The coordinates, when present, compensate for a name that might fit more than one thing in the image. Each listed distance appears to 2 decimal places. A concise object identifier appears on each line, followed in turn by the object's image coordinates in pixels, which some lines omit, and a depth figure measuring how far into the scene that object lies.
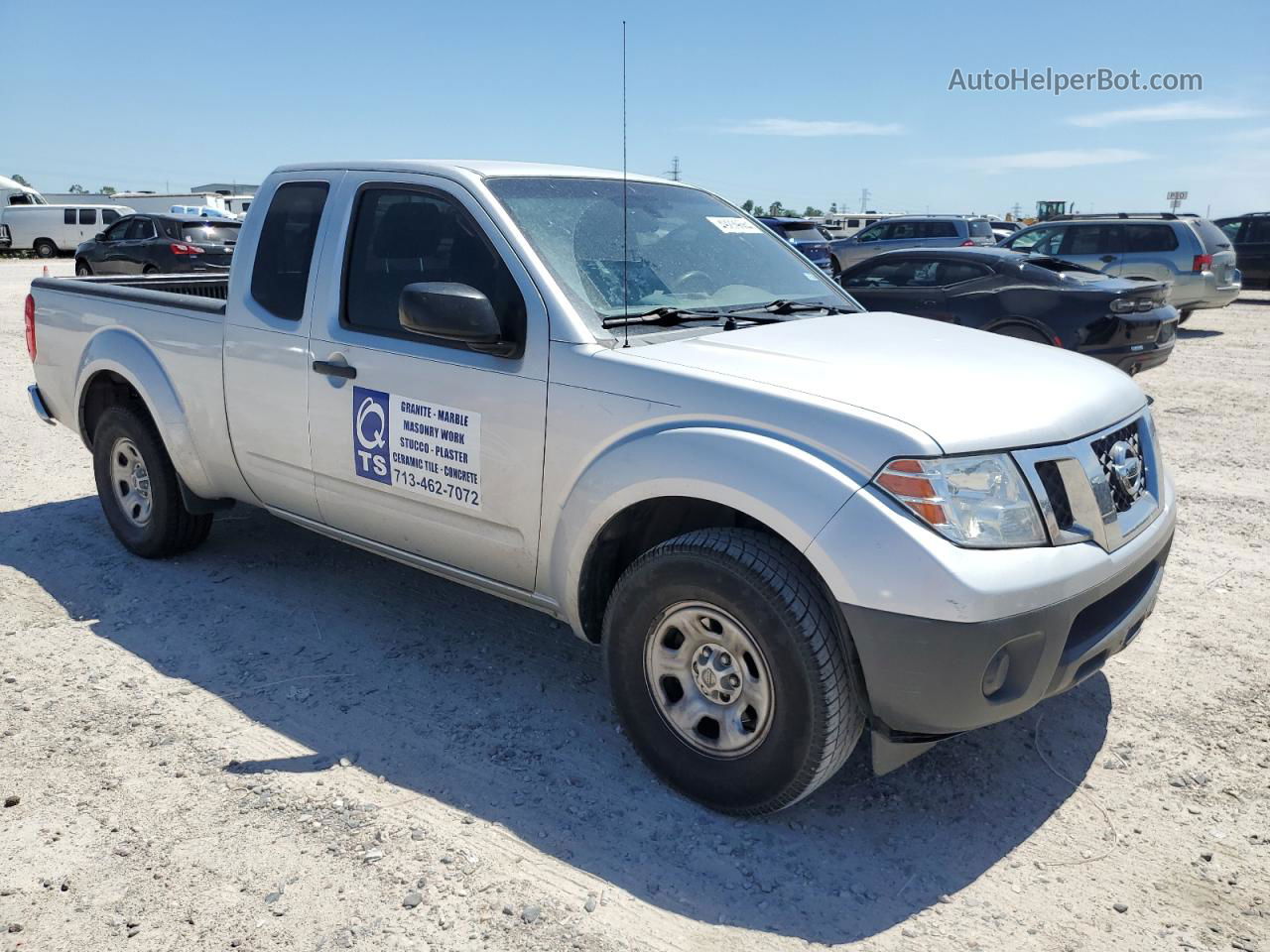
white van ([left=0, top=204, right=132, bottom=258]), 35.25
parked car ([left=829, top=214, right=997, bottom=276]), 20.83
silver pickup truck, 2.73
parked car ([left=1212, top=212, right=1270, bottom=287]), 20.61
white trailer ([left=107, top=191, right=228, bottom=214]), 43.31
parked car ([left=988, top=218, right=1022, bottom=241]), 23.59
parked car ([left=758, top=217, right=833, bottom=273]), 19.64
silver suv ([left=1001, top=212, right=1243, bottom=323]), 15.55
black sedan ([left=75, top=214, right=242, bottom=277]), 18.67
